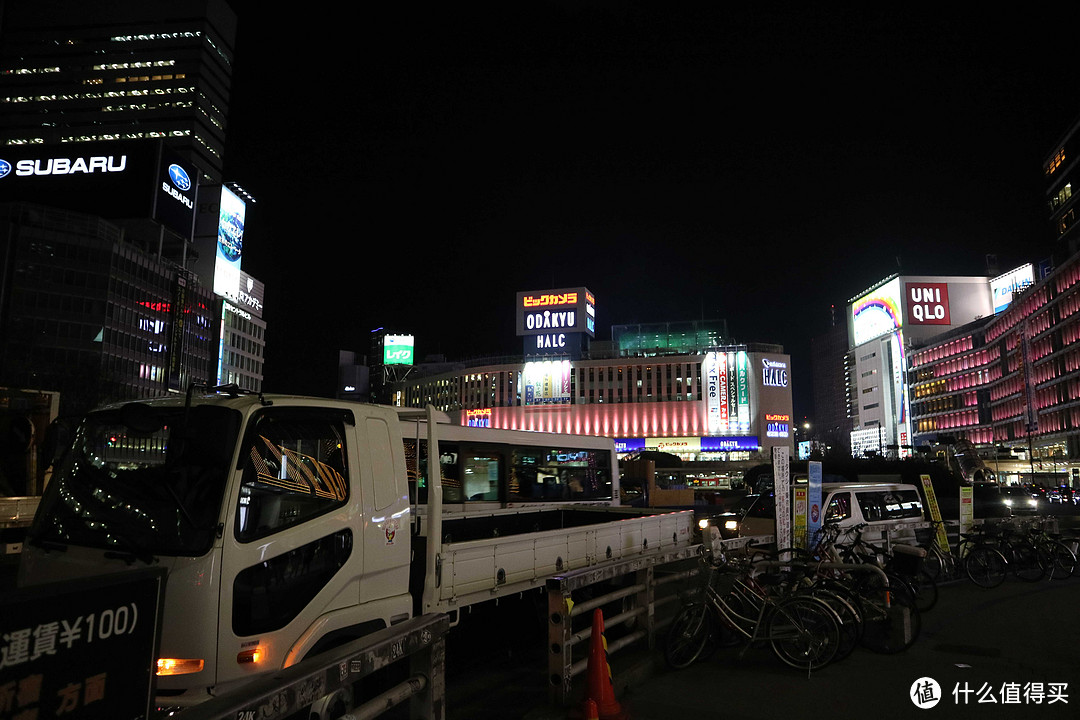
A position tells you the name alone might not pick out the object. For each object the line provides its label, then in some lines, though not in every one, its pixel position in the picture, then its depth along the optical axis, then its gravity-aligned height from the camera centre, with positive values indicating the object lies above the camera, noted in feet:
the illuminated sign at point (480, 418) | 349.61 +18.89
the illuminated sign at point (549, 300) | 329.52 +72.28
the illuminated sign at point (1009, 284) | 317.42 +80.42
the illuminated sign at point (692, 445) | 309.42 +5.55
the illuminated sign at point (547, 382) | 336.08 +34.97
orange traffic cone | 17.22 -5.41
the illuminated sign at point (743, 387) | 314.76 +31.35
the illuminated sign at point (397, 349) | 356.79 +53.31
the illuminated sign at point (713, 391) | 318.04 +29.71
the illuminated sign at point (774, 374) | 318.88 +37.62
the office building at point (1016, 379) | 215.51 +31.15
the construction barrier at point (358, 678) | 7.17 -2.56
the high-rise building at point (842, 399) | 593.42 +53.79
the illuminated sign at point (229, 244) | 288.30 +86.92
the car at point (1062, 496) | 142.15 -7.38
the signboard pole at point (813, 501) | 37.47 -2.23
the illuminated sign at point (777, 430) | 311.97 +12.15
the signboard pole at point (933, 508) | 42.91 -3.12
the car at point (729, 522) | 51.23 -5.04
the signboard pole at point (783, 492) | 35.83 -1.74
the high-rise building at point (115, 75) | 395.34 +213.46
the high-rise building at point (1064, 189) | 263.90 +105.42
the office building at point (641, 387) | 316.40 +32.49
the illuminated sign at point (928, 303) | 363.15 +78.93
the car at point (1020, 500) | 86.39 -5.46
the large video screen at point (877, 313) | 374.02 +79.67
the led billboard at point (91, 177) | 211.41 +82.35
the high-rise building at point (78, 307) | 196.65 +43.48
